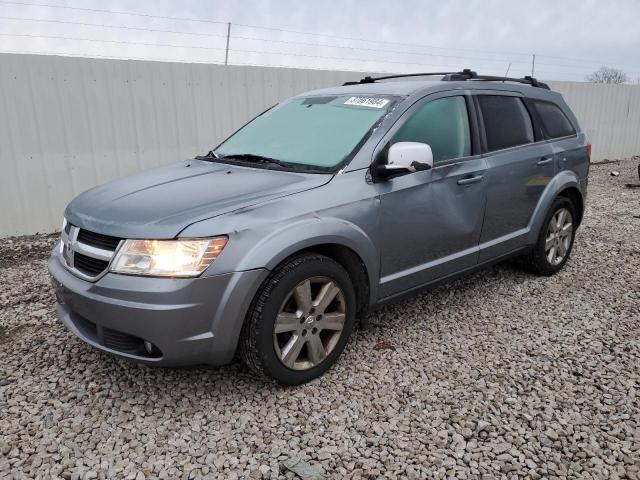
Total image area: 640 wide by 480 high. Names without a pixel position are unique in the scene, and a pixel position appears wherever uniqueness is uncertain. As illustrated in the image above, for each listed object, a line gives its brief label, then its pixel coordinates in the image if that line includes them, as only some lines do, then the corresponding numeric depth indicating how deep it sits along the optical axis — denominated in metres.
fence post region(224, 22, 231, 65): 8.87
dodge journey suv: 2.48
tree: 32.61
